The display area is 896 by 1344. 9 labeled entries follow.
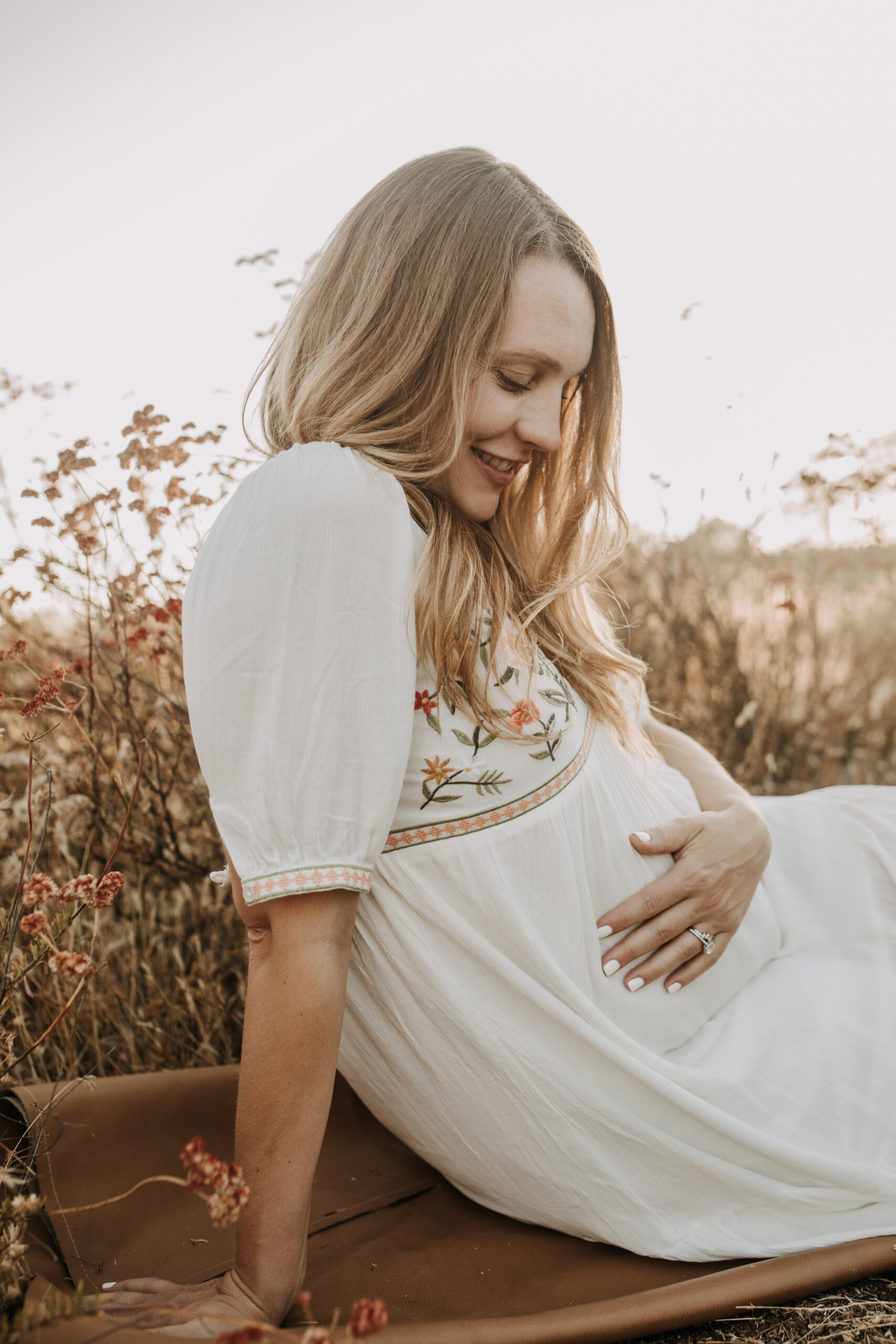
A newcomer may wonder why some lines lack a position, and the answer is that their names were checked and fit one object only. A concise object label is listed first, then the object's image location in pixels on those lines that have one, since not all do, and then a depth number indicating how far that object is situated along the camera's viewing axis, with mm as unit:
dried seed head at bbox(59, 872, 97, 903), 1072
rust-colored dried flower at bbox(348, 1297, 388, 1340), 679
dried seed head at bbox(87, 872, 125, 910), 1100
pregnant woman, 1097
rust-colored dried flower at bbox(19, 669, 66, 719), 1238
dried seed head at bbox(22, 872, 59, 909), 1021
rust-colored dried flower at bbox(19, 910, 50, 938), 1048
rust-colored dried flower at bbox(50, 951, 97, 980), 945
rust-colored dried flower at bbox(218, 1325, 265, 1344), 678
